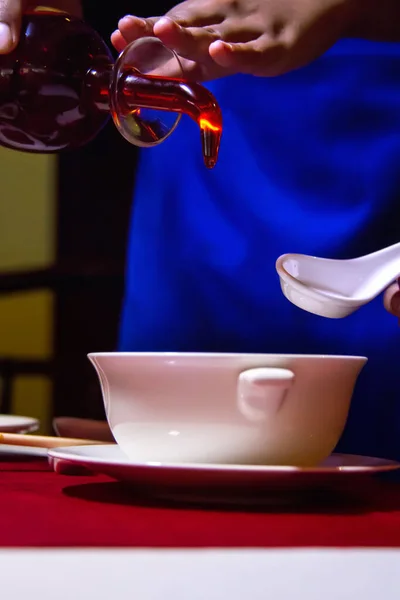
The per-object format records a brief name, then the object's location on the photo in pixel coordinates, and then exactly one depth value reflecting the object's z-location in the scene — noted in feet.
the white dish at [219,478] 2.26
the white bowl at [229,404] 2.34
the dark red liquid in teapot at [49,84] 2.93
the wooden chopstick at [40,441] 2.76
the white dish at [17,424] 2.99
